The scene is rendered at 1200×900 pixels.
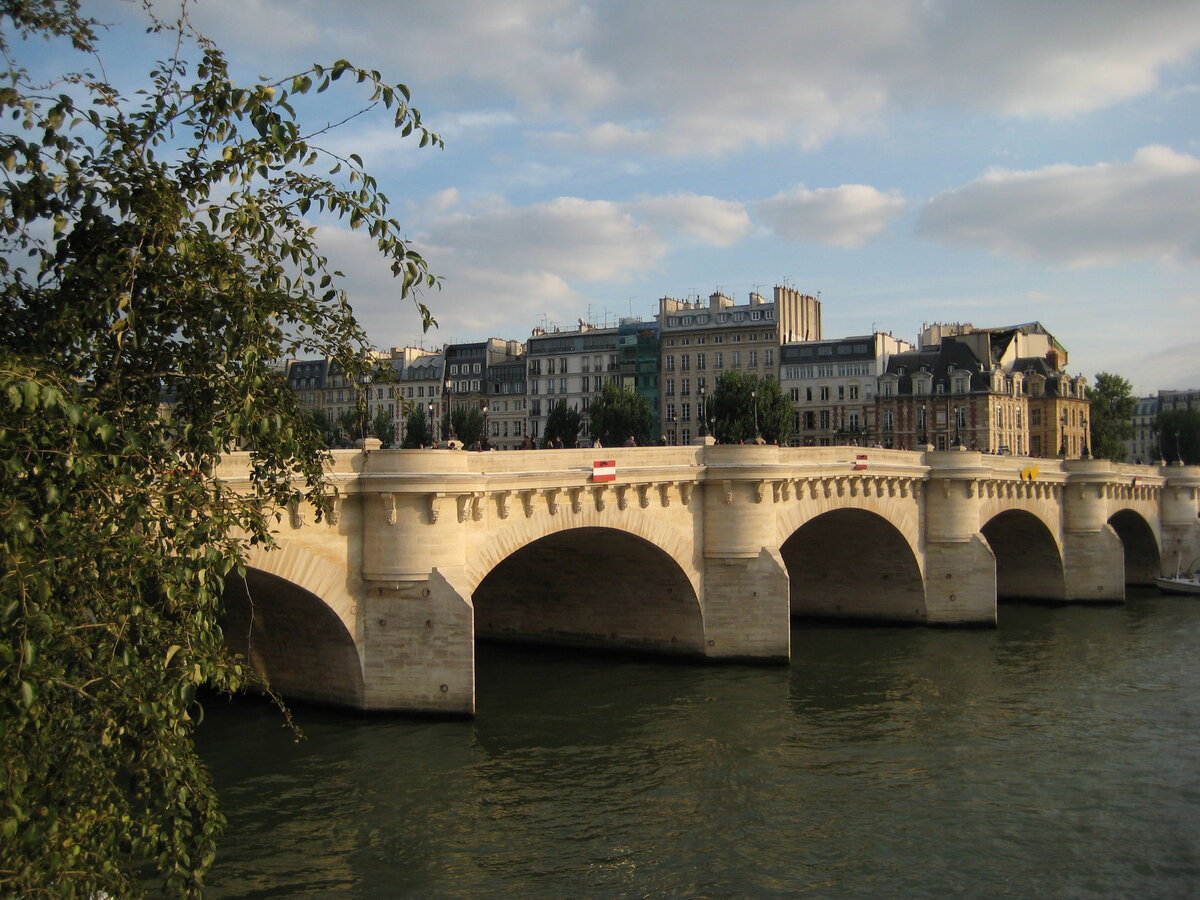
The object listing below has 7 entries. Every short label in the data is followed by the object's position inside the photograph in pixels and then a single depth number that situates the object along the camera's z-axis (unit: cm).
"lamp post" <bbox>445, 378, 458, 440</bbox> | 10925
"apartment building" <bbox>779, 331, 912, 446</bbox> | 9288
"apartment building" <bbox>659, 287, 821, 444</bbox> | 9712
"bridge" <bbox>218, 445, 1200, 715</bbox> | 2498
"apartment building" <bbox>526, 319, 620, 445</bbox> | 10356
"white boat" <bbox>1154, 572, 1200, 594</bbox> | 5675
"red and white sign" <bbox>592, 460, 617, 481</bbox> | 2961
